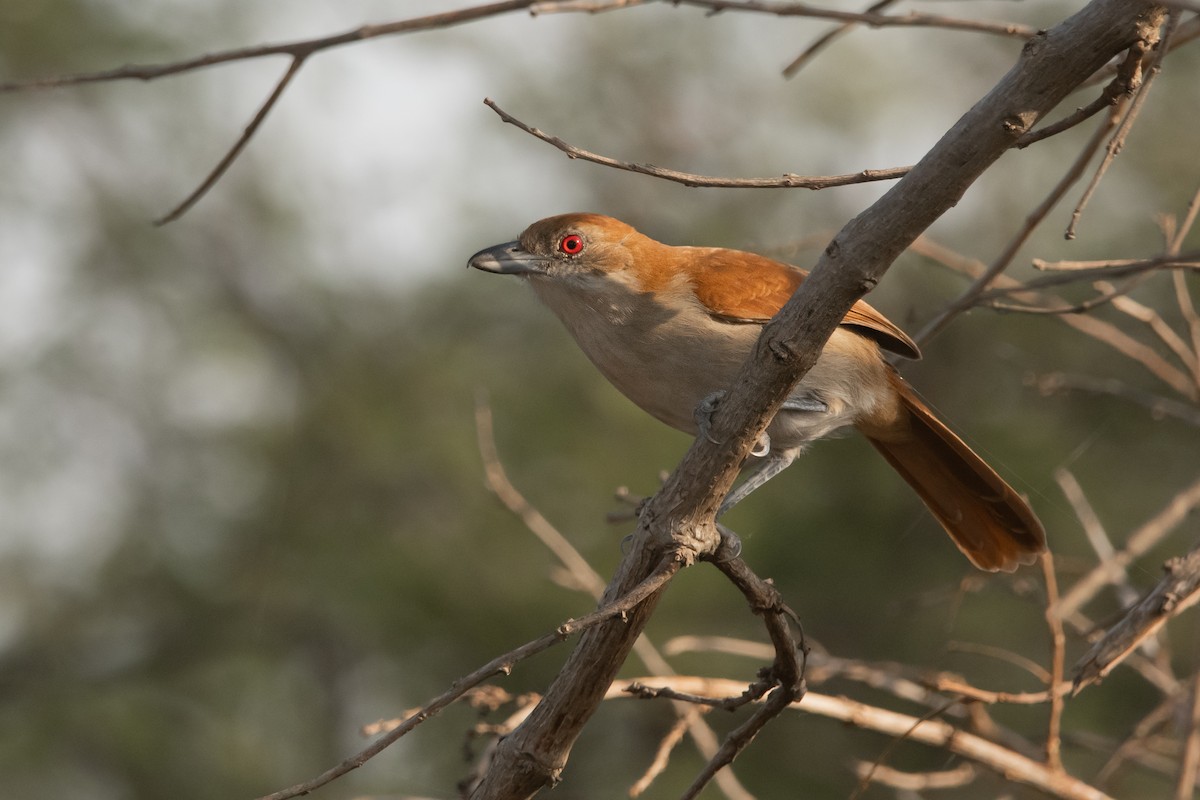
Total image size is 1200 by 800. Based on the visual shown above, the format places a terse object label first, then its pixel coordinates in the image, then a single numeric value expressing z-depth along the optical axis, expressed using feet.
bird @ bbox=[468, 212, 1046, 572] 24.61
